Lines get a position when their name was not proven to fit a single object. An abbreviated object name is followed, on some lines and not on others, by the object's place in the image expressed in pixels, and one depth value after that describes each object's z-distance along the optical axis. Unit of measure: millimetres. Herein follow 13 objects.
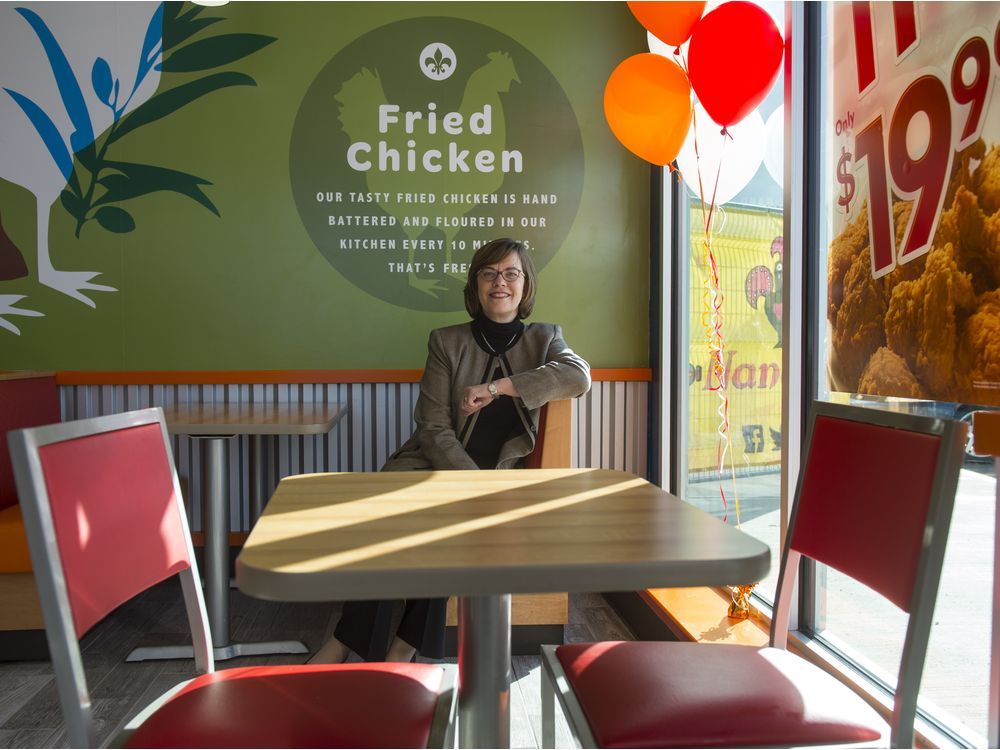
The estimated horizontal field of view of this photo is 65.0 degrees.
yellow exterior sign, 2586
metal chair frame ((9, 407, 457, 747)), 1024
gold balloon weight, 2652
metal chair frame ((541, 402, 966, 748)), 1086
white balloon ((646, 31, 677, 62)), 2750
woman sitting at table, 2672
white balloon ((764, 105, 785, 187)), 2479
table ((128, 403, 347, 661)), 2580
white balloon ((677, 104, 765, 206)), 2635
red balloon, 2225
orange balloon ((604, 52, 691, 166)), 2553
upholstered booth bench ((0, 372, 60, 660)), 2611
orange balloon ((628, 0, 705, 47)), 2452
